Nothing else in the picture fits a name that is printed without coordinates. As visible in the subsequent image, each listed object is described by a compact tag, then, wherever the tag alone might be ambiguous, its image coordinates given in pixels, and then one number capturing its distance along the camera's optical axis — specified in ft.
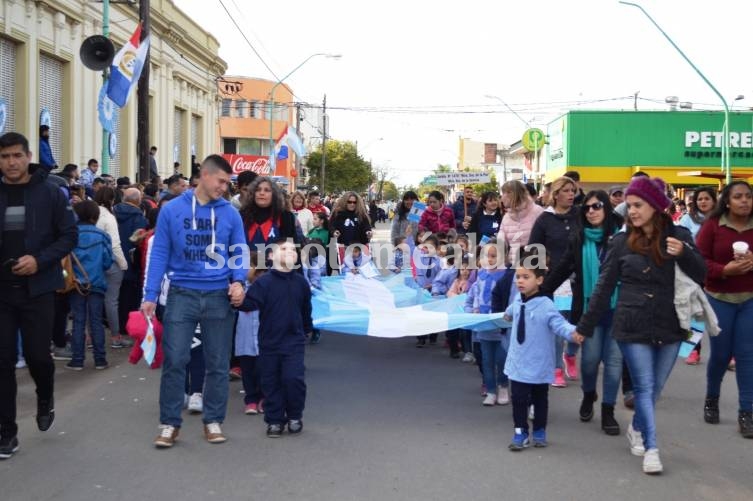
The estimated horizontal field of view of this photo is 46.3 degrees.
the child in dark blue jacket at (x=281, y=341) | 22.68
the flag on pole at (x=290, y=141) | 114.73
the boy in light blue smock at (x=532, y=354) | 21.33
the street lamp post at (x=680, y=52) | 84.53
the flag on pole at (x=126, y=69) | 56.18
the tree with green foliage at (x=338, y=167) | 295.69
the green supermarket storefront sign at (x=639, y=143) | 161.27
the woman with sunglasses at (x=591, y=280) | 23.18
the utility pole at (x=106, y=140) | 59.21
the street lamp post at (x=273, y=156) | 124.16
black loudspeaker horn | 58.23
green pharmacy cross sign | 168.66
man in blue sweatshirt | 21.30
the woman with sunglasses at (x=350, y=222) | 47.06
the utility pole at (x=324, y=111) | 208.05
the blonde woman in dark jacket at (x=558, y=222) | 25.41
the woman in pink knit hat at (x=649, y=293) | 19.62
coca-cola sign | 133.42
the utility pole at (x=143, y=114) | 61.16
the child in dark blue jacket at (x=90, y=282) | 32.04
